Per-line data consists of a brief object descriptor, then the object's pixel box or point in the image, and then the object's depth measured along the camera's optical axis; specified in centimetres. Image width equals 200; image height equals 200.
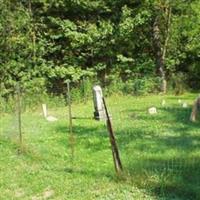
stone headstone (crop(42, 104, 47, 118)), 1484
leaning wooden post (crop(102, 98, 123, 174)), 679
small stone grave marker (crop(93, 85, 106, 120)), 1322
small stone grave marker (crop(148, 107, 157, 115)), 1354
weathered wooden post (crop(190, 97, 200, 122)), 1204
